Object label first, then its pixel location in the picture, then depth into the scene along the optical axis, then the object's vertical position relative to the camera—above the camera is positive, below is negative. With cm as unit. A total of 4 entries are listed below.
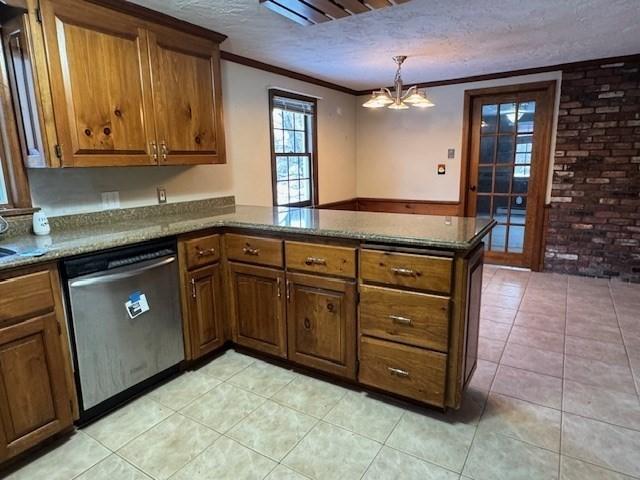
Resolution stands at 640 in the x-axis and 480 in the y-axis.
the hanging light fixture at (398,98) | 321 +56
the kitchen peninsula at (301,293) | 177 -65
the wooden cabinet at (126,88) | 202 +49
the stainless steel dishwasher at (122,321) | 188 -77
